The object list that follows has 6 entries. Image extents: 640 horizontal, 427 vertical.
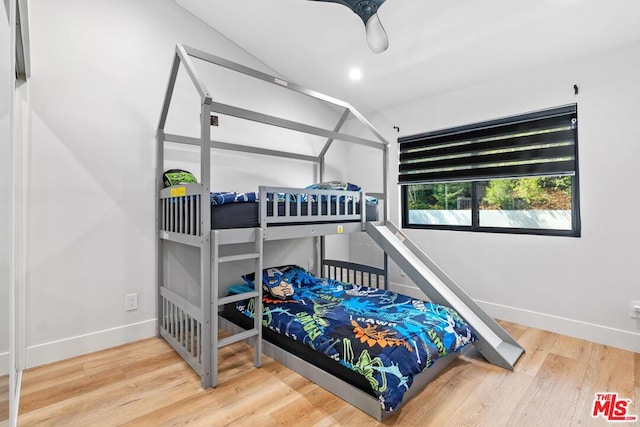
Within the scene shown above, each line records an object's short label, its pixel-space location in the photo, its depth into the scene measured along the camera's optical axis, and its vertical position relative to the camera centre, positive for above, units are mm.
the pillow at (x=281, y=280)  2527 -556
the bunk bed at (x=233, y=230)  1822 -92
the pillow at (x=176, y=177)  2469 +326
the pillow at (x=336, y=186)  2863 +285
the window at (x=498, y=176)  2674 +394
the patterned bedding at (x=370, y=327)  1583 -691
